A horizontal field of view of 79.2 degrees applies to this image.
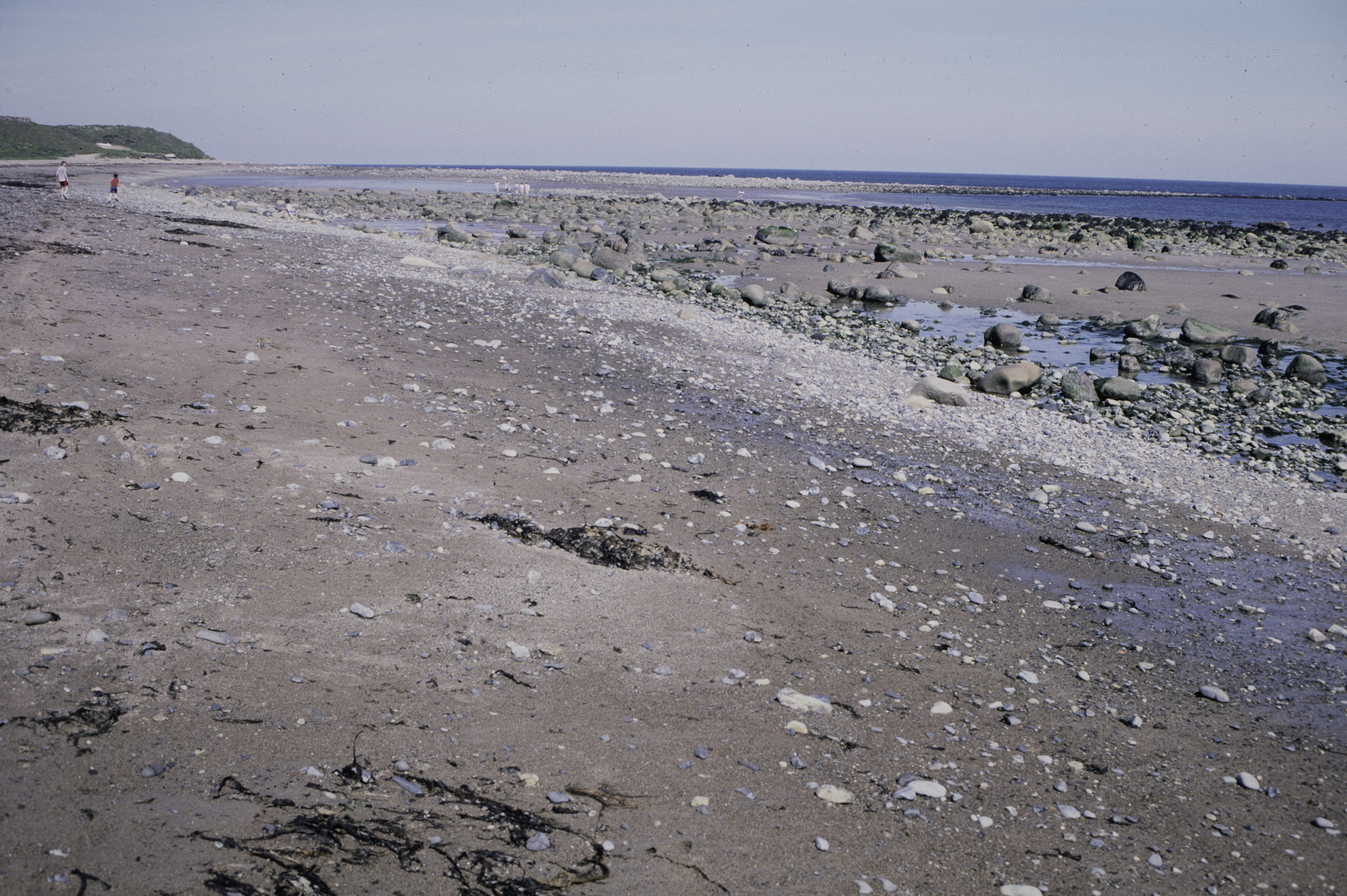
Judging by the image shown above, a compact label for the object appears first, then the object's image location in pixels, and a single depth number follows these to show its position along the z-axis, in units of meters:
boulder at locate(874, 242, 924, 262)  29.03
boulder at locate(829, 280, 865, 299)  21.27
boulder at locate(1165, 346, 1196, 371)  14.73
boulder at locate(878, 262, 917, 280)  25.00
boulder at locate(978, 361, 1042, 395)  12.26
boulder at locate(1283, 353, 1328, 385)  14.14
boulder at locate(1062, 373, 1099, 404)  12.34
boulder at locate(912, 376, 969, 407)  11.12
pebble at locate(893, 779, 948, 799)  3.95
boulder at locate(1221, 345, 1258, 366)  15.21
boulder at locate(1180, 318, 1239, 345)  17.11
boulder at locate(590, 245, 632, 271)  21.47
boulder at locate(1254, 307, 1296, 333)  18.70
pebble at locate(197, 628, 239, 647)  4.33
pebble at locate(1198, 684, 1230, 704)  5.15
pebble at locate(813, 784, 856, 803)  3.86
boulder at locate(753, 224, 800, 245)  32.84
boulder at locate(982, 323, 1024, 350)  15.89
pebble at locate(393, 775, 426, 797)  3.52
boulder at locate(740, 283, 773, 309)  18.58
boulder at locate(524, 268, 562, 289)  16.94
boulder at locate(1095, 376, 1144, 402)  12.36
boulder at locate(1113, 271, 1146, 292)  23.84
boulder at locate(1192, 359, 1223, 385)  13.88
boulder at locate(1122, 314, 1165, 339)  17.70
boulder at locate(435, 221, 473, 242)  27.19
